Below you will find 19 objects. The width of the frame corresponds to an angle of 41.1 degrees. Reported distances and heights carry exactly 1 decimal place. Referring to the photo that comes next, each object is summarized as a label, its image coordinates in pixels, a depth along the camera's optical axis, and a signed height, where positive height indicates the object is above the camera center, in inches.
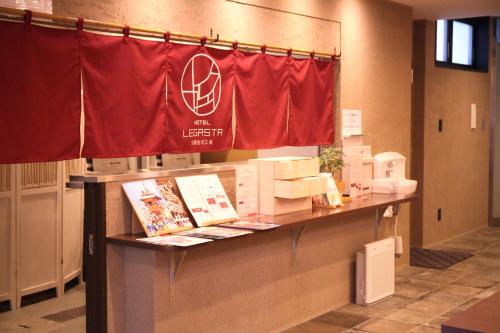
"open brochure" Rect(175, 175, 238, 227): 171.6 -14.3
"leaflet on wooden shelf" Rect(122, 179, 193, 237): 158.1 -15.2
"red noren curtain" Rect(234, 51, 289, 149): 192.5 +13.7
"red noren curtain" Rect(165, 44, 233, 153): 169.8 +12.5
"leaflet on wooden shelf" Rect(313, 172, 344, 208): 211.6 -16.3
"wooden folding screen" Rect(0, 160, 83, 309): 217.6 -28.8
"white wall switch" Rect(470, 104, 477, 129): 372.5 +17.4
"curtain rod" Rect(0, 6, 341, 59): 134.9 +27.2
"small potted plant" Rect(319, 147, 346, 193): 225.9 -5.3
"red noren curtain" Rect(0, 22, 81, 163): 132.9 +10.4
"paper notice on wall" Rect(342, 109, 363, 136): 241.3 +8.9
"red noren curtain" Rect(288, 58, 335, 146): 215.0 +14.7
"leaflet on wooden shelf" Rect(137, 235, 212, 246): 148.7 -21.8
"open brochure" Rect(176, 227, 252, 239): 158.6 -21.3
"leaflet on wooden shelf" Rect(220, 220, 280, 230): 171.2 -20.7
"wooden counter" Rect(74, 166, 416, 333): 155.6 -33.3
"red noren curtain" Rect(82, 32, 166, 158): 149.3 +11.5
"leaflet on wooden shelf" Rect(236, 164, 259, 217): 189.0 -12.6
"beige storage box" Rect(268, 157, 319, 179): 191.5 -6.1
